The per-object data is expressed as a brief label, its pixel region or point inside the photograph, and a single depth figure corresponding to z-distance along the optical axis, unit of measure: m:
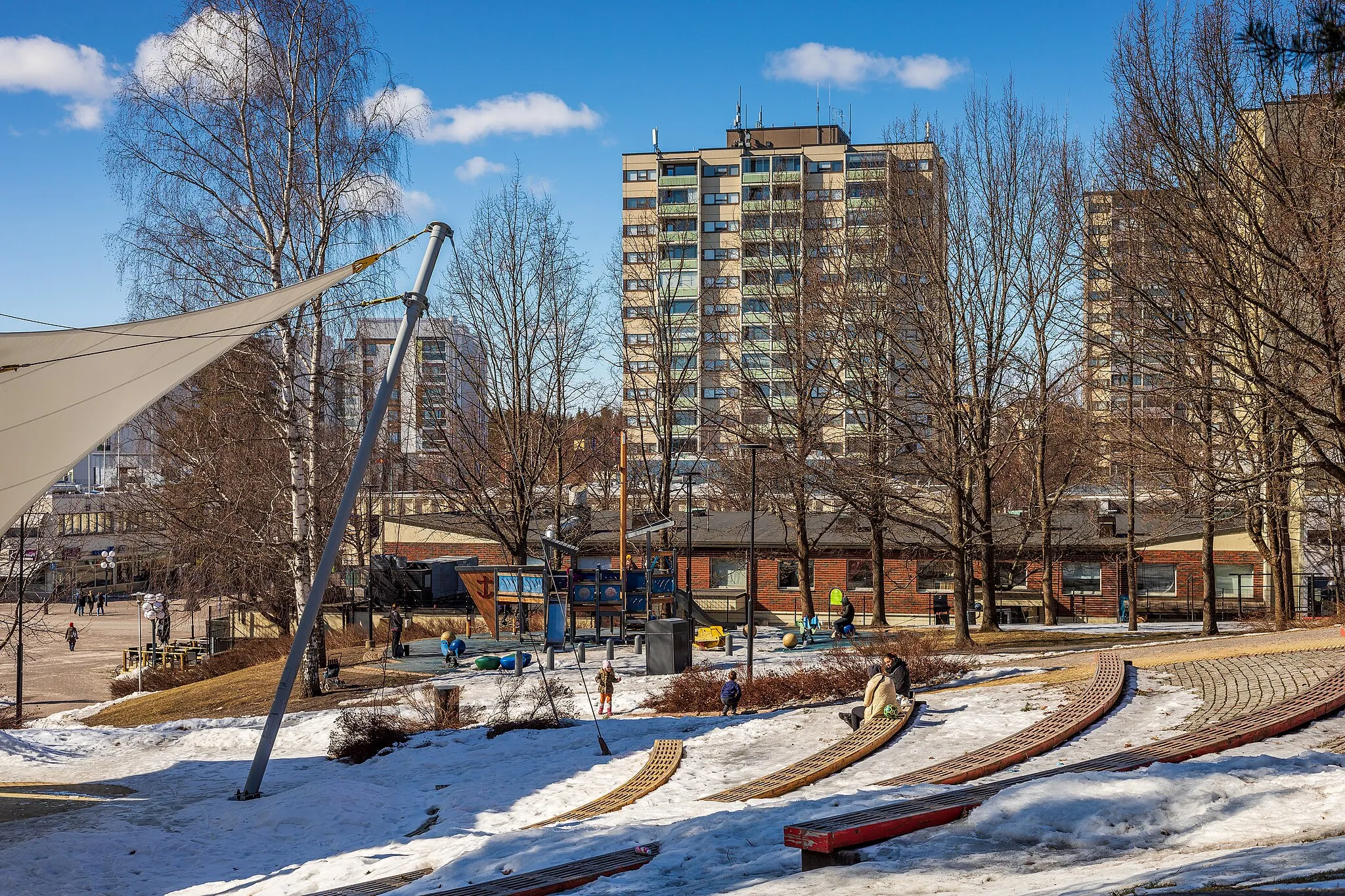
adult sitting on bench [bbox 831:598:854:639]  30.16
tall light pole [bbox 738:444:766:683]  22.11
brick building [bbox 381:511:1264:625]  40.44
